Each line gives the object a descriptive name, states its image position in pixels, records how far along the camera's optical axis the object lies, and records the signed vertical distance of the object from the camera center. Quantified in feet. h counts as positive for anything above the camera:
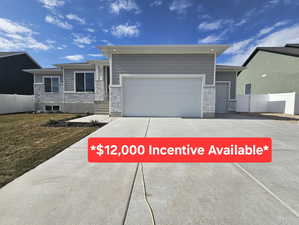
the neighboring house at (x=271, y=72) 39.09 +12.05
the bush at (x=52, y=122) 20.02 -2.75
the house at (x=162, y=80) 25.22 +5.01
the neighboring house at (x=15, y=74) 45.50 +10.64
